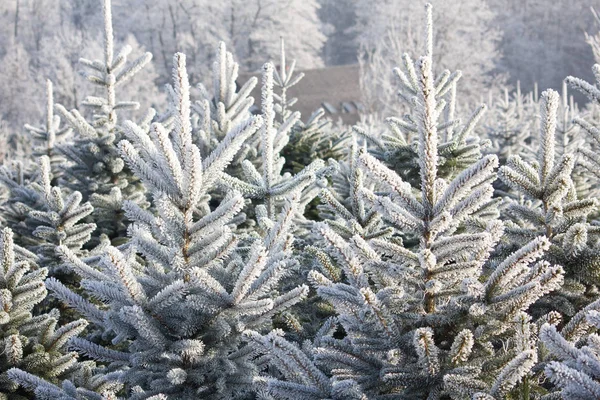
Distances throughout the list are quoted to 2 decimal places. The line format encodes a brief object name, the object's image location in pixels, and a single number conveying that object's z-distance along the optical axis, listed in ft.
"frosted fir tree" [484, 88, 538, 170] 41.19
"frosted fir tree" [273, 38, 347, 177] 29.86
